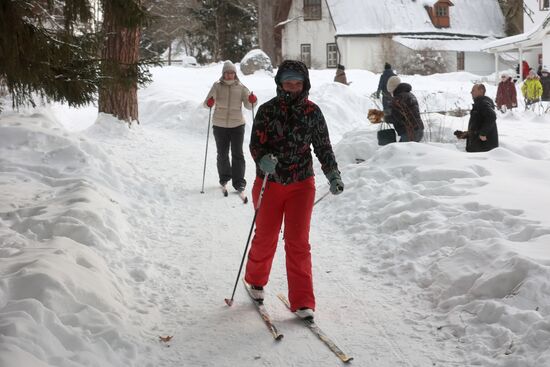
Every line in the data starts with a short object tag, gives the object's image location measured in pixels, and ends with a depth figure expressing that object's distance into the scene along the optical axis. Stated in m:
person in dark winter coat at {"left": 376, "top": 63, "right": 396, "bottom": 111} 19.03
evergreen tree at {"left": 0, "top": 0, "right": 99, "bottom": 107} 4.46
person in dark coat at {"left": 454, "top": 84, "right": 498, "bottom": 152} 9.45
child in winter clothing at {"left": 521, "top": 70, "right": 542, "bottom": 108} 21.03
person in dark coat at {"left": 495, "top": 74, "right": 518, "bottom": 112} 20.50
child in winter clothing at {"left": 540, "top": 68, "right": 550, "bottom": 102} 25.30
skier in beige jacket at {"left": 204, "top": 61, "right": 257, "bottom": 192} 9.48
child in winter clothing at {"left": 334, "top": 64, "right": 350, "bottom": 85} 23.33
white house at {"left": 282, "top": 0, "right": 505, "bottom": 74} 40.78
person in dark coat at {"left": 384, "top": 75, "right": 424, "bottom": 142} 10.83
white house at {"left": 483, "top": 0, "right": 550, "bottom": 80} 32.06
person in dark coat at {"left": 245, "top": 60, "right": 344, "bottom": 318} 4.89
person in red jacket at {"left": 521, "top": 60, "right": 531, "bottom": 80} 31.72
